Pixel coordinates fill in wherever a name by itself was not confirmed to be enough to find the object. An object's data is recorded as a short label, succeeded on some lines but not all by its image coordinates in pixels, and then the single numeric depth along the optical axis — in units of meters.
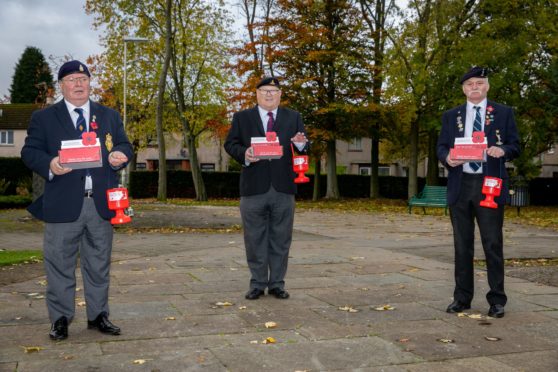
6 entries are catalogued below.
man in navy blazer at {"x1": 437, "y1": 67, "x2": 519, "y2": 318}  6.06
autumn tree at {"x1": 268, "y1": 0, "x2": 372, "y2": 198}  32.31
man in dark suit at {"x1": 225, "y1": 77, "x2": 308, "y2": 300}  6.79
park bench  22.06
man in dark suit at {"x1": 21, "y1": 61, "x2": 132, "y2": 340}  5.15
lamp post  25.30
